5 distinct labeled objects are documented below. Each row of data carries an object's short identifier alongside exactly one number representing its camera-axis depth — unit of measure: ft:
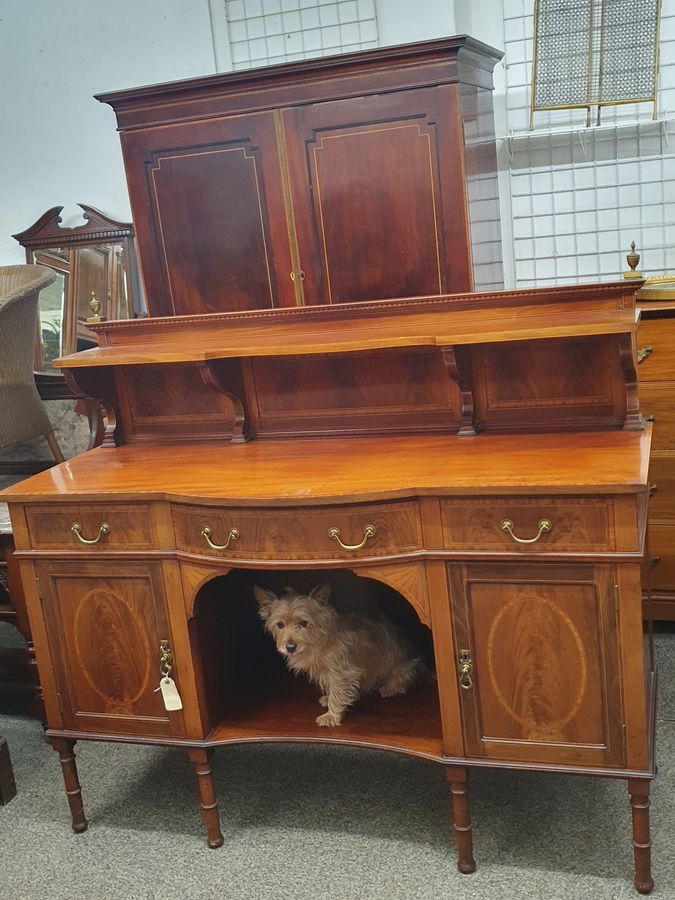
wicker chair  12.94
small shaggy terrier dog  8.24
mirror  14.49
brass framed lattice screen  11.50
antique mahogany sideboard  6.87
